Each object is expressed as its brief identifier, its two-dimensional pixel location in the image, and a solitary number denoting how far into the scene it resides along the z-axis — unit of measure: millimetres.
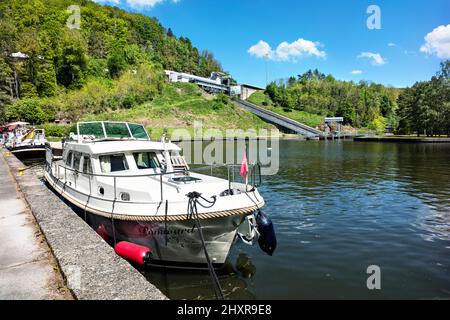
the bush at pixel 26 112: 64500
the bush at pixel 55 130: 61909
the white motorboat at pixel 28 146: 35438
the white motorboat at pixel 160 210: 8469
